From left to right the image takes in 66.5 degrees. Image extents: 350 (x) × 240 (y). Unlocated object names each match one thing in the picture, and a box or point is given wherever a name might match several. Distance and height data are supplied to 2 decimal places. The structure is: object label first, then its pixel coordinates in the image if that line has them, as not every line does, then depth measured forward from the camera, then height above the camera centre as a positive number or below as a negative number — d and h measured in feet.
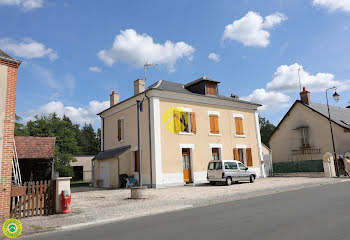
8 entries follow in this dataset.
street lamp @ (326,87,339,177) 70.00 +15.59
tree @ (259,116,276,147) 184.23 +22.54
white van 56.39 -1.92
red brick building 26.96 +5.36
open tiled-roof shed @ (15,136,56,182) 45.24 +2.49
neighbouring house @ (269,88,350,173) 84.89 +8.30
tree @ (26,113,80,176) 120.16 +17.38
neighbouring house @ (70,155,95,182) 124.67 +1.34
